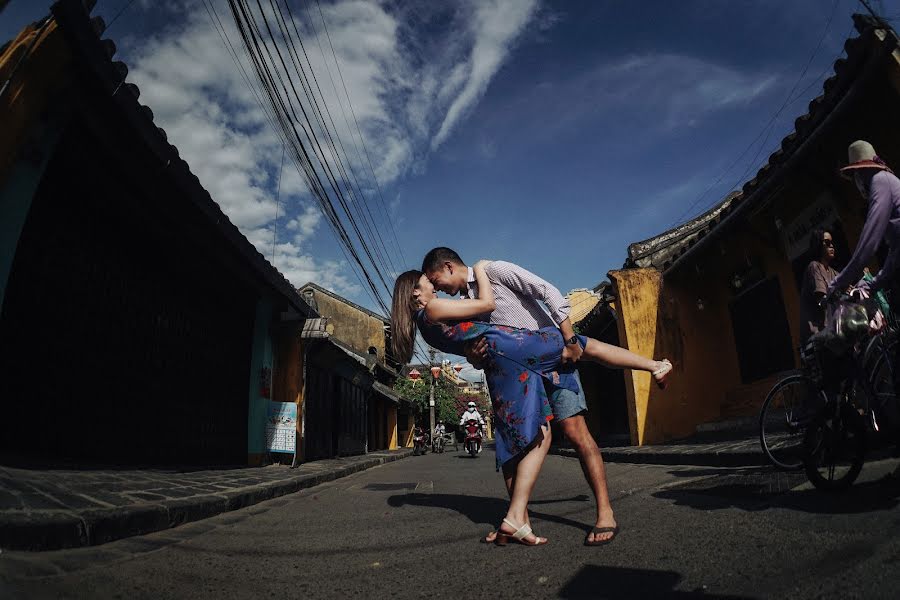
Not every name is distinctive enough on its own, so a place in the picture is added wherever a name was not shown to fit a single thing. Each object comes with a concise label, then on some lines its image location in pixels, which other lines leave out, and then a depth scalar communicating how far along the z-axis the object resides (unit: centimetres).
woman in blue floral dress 266
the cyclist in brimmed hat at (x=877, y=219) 260
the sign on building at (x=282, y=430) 925
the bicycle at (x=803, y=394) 274
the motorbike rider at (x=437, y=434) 2286
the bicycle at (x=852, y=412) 275
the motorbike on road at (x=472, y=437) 1598
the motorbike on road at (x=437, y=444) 2277
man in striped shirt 281
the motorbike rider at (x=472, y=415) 1714
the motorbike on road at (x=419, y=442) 2108
